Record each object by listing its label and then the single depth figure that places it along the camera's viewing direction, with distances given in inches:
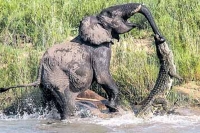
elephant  706.5
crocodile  696.3
